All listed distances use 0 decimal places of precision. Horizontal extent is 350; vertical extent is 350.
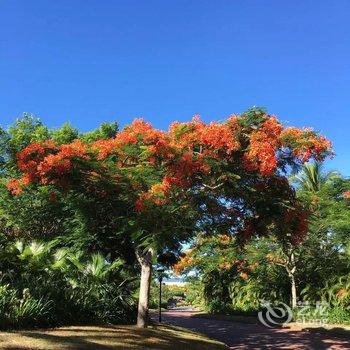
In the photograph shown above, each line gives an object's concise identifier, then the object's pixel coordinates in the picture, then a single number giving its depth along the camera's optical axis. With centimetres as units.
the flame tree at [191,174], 1216
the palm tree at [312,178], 3061
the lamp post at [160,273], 2312
